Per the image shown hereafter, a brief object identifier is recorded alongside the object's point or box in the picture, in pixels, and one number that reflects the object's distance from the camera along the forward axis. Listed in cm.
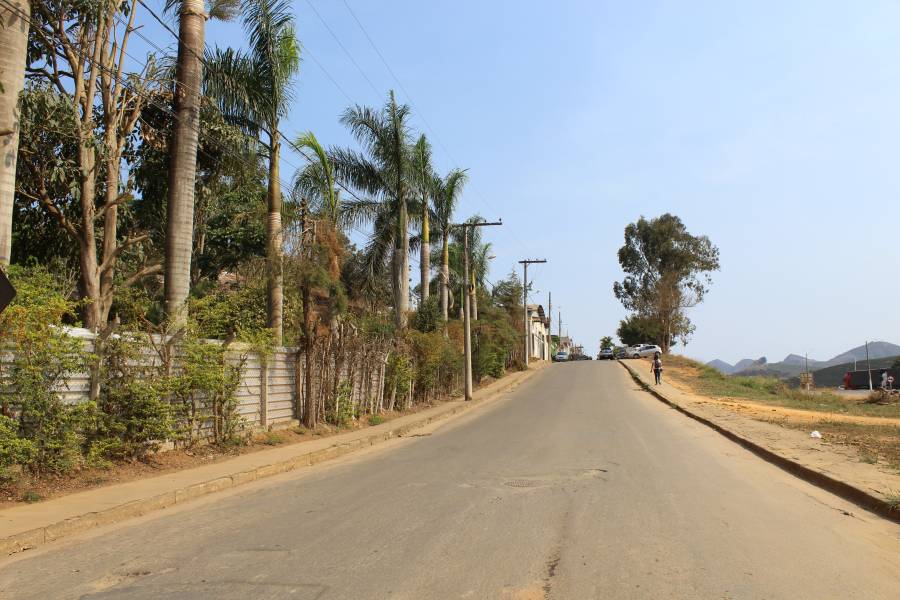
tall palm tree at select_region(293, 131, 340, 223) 2073
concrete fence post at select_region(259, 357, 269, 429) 1538
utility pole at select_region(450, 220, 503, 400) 2932
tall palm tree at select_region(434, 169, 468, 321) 3491
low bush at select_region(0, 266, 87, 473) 893
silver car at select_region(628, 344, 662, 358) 7419
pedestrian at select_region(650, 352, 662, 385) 3653
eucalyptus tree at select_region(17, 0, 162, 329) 1603
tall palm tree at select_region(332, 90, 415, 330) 2830
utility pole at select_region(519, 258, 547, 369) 6151
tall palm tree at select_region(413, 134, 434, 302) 3016
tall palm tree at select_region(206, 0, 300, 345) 1769
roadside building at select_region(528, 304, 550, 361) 8938
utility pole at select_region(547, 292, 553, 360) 8425
